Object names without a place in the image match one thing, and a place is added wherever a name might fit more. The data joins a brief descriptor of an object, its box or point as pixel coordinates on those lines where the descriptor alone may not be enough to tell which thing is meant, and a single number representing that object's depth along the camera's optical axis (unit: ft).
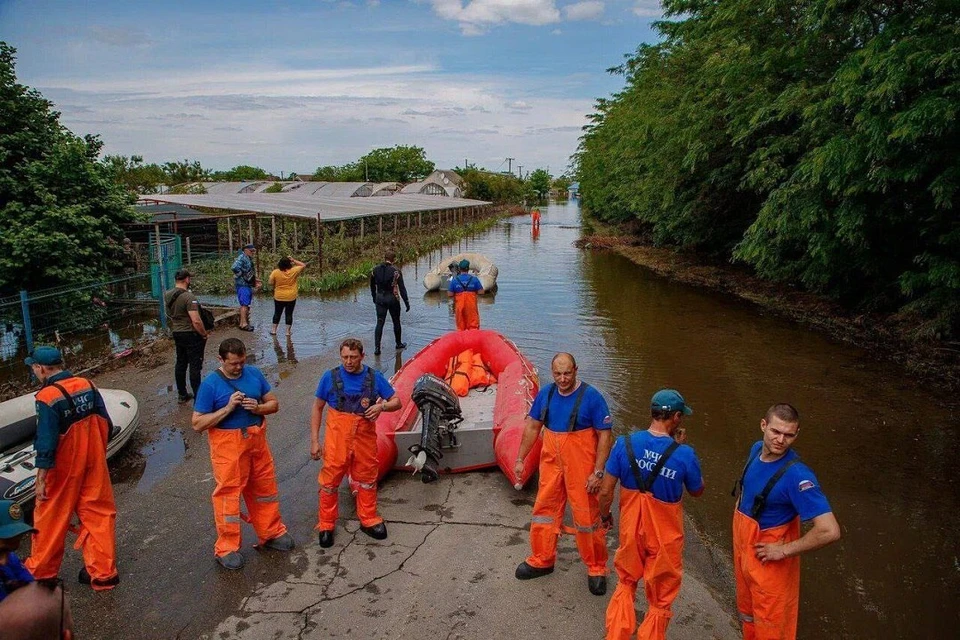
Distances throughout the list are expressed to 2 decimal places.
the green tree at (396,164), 273.13
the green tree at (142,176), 162.44
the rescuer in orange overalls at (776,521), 10.49
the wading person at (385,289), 34.17
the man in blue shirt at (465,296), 33.55
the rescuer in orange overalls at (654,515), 11.50
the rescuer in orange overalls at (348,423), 15.49
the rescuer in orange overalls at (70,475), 13.04
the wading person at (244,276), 37.78
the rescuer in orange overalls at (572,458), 13.66
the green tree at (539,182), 381.40
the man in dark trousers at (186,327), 24.44
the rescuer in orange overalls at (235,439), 14.29
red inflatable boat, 19.22
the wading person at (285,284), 35.76
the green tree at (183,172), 207.92
